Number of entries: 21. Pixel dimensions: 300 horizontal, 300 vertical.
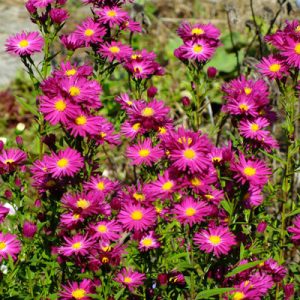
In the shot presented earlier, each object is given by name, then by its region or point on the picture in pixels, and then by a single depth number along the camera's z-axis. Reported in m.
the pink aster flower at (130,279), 2.39
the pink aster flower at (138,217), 2.25
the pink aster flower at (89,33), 2.71
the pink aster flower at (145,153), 2.38
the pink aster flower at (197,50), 2.72
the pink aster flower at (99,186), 2.34
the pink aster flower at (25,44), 2.71
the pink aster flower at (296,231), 2.43
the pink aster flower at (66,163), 2.21
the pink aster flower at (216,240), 2.15
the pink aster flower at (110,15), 2.76
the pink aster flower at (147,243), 2.35
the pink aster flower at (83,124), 2.17
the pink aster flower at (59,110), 2.16
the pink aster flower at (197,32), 2.82
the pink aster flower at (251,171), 2.15
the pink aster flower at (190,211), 2.10
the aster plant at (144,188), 2.18
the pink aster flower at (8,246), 2.30
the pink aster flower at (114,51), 2.74
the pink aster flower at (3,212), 2.28
